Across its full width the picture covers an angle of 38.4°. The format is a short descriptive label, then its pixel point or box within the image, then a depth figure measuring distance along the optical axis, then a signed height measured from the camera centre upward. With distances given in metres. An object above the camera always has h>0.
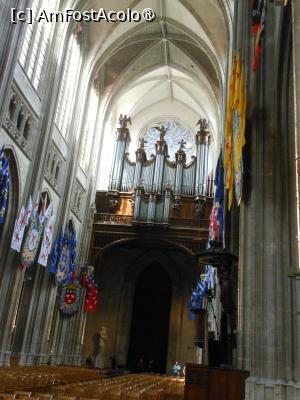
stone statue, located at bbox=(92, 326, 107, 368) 21.11 +0.17
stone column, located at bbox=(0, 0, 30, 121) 11.64 +7.71
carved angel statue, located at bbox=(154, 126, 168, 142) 23.21 +11.73
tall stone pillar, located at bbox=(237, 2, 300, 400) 6.24 +1.88
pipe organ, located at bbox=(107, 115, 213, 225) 20.08 +8.46
